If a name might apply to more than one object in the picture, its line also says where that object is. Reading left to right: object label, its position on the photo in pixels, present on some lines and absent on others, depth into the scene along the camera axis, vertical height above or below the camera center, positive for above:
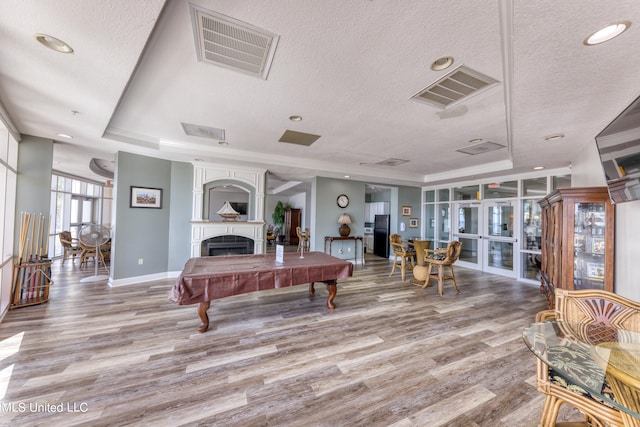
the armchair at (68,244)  6.12 -0.84
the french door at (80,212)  7.78 +0.02
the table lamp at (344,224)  6.78 -0.16
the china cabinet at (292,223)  12.03 -0.29
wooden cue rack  3.38 -0.80
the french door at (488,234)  5.92 -0.34
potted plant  12.03 +0.13
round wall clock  7.04 +0.52
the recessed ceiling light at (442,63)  1.95 +1.31
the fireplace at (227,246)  5.52 -0.70
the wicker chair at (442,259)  4.40 -0.73
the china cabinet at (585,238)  2.77 -0.17
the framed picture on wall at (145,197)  4.64 +0.33
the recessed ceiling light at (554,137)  3.20 +1.19
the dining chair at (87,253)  5.74 -1.00
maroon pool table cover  2.56 -0.69
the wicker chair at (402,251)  5.30 -0.72
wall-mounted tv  1.94 +0.64
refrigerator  8.25 -0.58
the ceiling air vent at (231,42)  1.64 +1.33
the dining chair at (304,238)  8.02 -0.68
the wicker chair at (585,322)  1.18 -0.67
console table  6.78 -0.65
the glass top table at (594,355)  1.05 -0.70
